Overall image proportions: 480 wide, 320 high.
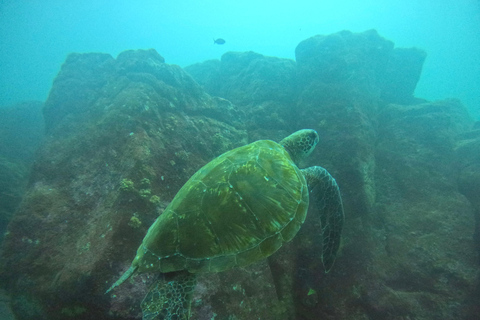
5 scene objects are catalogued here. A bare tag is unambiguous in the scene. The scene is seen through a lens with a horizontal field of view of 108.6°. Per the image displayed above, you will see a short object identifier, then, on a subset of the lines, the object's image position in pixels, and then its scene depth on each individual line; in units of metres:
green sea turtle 2.27
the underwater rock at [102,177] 2.81
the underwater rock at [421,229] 3.30
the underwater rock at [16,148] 6.75
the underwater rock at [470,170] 4.46
